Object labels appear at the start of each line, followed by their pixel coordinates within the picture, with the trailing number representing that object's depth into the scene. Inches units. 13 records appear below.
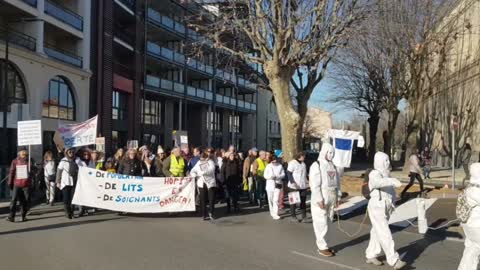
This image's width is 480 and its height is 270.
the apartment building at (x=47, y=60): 1125.7
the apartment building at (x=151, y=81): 1504.7
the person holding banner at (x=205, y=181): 519.2
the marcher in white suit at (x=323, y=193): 348.5
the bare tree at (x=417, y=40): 1014.4
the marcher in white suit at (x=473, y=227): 264.1
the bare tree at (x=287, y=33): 765.9
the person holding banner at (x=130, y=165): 557.9
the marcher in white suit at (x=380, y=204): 311.9
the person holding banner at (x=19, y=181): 486.9
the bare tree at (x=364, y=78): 1231.5
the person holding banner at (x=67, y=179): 512.1
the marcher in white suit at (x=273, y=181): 541.6
